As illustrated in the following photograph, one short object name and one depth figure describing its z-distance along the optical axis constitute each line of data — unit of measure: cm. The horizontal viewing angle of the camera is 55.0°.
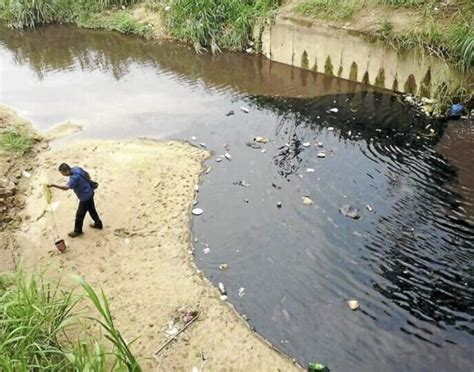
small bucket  649
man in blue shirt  624
